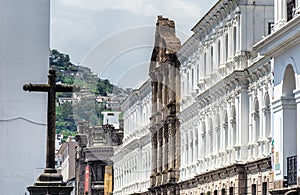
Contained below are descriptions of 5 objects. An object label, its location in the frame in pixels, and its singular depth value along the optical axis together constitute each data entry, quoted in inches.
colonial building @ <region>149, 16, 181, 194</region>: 3147.1
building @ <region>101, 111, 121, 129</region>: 4904.0
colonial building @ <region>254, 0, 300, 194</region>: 1300.4
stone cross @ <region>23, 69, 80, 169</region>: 983.0
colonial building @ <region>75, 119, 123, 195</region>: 5113.2
